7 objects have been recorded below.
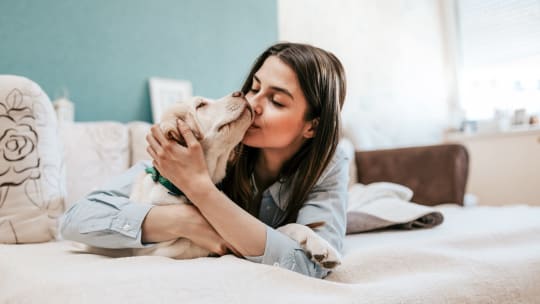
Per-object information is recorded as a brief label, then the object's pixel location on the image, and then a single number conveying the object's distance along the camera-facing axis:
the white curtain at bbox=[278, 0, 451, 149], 3.15
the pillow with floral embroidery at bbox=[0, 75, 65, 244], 1.26
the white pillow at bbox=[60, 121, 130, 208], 1.62
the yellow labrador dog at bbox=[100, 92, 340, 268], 0.97
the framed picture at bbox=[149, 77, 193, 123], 2.28
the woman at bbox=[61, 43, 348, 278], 0.91
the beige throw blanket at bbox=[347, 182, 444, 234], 1.47
